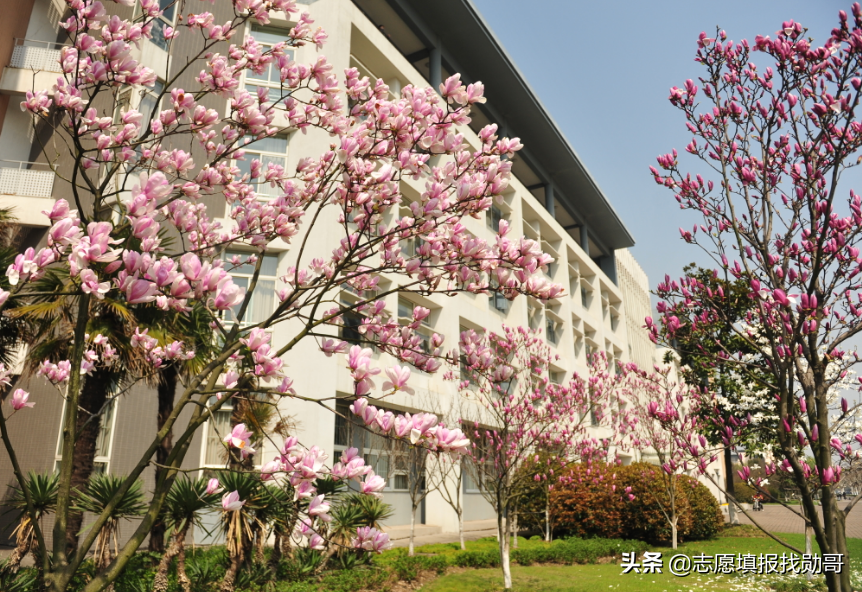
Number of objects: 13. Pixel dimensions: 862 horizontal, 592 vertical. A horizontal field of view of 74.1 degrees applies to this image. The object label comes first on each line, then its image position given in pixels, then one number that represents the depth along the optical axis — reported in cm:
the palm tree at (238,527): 796
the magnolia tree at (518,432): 1052
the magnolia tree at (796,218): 470
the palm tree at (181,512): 770
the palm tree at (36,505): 773
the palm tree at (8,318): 727
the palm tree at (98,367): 823
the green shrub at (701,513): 2042
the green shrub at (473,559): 1257
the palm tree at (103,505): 764
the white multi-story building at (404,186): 1420
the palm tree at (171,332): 833
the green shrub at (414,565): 1045
